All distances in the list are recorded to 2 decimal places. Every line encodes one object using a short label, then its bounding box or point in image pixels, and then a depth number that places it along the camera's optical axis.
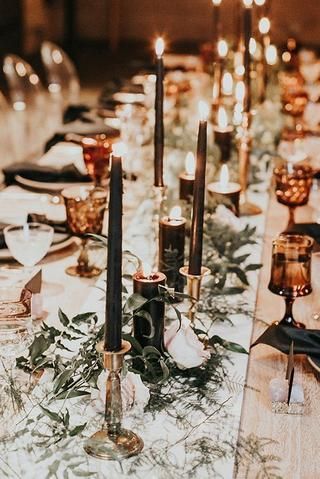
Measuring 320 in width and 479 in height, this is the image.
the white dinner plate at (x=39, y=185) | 2.61
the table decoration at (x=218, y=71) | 2.92
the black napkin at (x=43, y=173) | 2.64
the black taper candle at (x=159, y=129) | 1.89
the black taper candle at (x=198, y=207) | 1.41
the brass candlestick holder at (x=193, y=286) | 1.47
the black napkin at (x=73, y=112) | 3.87
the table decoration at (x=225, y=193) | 2.14
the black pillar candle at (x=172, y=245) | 1.76
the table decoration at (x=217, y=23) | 3.10
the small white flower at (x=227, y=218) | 2.03
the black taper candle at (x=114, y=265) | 1.04
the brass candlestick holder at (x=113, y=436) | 1.20
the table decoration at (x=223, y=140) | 2.69
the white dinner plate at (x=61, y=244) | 2.09
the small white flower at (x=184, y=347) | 1.39
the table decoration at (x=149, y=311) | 1.41
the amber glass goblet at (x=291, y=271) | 1.63
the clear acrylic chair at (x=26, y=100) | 5.51
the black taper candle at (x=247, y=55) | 2.44
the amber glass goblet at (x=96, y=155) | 2.28
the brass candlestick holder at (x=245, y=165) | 2.55
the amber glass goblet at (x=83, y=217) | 1.96
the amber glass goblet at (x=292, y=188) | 2.29
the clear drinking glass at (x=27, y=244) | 1.84
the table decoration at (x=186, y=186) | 2.13
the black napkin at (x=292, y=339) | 1.54
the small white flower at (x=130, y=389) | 1.32
